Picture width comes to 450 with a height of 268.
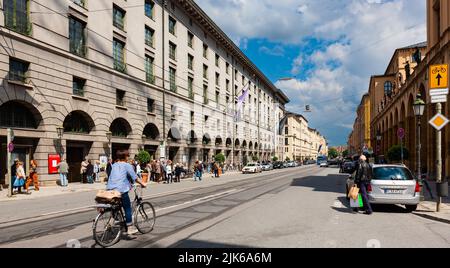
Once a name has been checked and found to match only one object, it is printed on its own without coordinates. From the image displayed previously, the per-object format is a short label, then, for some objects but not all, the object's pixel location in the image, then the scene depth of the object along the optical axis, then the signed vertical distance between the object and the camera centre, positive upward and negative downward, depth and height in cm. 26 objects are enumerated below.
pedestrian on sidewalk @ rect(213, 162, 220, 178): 3600 -250
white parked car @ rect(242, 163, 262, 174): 4562 -310
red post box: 2168 -106
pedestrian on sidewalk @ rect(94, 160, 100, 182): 2547 -181
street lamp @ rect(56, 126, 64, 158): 2239 +70
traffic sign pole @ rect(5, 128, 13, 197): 1583 -73
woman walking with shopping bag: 1053 -96
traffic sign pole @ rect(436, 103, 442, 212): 1140 -18
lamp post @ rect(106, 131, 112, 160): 2631 +62
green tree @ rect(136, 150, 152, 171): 2766 -97
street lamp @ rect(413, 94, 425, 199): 1358 +126
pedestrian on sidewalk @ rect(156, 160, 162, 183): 2827 -214
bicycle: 631 -145
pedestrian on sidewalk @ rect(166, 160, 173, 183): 2800 -216
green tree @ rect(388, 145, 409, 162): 2778 -82
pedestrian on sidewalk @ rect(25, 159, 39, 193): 1895 -161
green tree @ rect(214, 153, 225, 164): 4262 -164
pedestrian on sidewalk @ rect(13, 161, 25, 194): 1689 -151
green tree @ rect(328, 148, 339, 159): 18944 -549
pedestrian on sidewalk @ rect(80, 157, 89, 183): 2433 -171
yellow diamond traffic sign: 1119 +69
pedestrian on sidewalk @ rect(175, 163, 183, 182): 2903 -223
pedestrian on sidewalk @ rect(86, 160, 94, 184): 2445 -186
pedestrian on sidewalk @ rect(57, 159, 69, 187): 2138 -159
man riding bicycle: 675 -67
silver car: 1070 -139
